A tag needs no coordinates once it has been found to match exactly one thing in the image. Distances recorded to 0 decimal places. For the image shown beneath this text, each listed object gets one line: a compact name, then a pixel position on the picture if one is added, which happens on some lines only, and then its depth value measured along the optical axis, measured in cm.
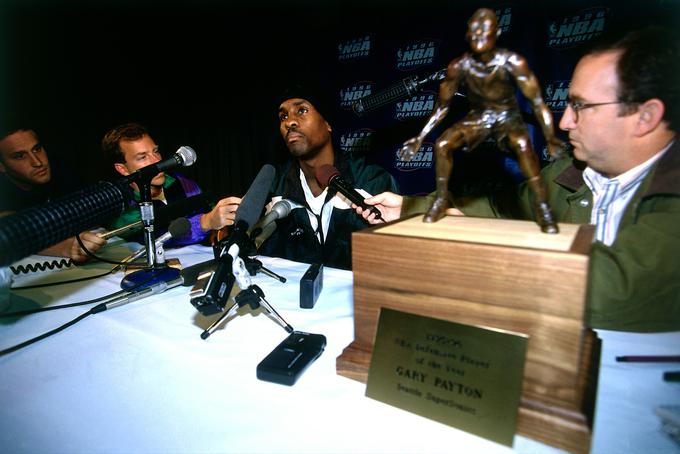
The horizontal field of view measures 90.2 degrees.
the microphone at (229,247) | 61
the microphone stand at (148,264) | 100
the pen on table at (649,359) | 58
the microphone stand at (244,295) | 67
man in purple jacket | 156
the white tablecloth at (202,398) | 46
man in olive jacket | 70
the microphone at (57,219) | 69
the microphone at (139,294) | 87
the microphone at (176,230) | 108
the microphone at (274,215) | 106
